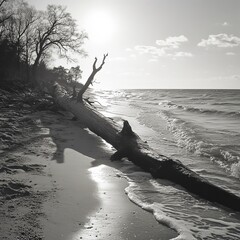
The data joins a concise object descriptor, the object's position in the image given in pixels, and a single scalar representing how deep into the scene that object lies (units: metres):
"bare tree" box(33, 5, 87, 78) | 28.59
